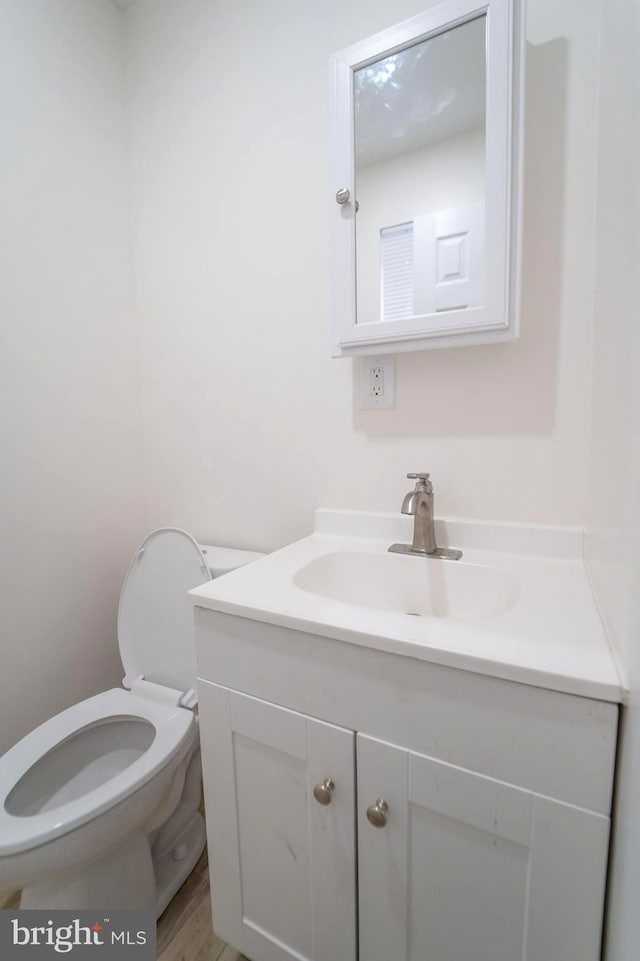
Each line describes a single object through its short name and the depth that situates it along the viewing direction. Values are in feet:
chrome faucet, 2.85
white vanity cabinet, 1.60
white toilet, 2.44
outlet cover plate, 3.23
